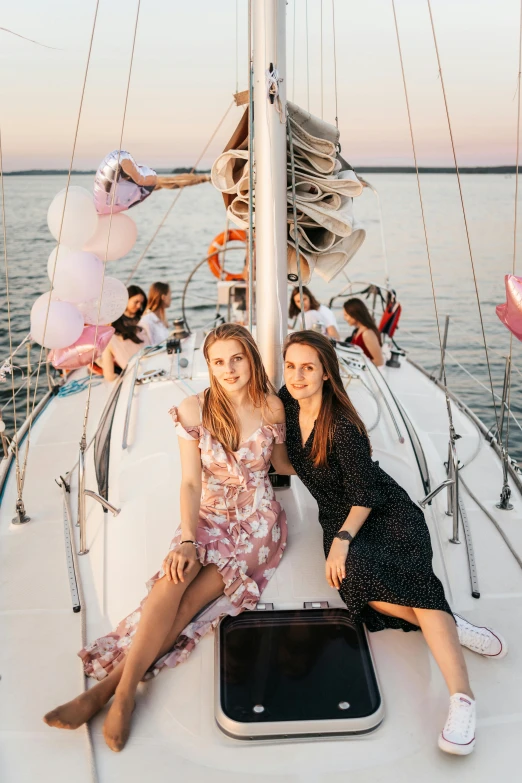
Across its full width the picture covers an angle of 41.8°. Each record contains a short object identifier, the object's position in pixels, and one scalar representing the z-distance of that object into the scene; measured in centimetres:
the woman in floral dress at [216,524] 221
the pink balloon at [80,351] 382
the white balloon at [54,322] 355
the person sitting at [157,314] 554
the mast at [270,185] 271
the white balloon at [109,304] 379
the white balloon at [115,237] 377
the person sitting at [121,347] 514
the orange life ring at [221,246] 605
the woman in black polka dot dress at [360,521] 220
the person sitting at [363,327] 530
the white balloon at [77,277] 354
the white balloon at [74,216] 348
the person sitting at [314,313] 530
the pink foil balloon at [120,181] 362
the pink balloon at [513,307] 274
